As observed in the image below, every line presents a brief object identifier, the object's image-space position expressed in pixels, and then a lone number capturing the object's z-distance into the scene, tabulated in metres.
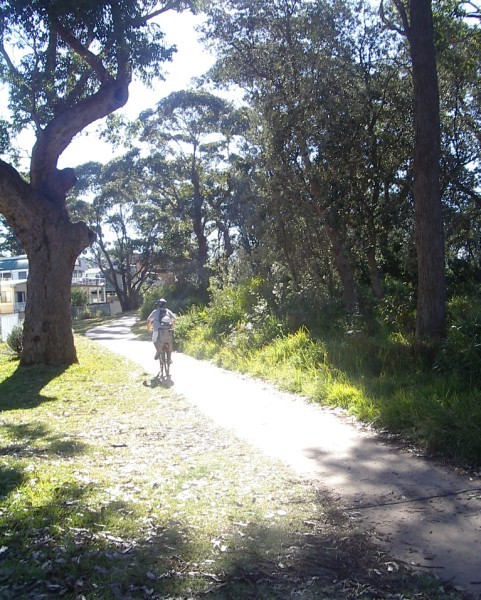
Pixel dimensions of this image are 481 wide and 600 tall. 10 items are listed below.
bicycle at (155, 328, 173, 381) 12.41
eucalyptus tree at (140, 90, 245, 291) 28.53
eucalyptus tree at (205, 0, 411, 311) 13.51
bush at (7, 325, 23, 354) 16.55
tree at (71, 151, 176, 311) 34.50
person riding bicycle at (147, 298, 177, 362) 12.46
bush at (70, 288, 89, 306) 56.72
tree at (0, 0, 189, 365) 13.12
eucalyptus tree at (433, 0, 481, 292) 13.33
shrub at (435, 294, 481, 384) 7.95
